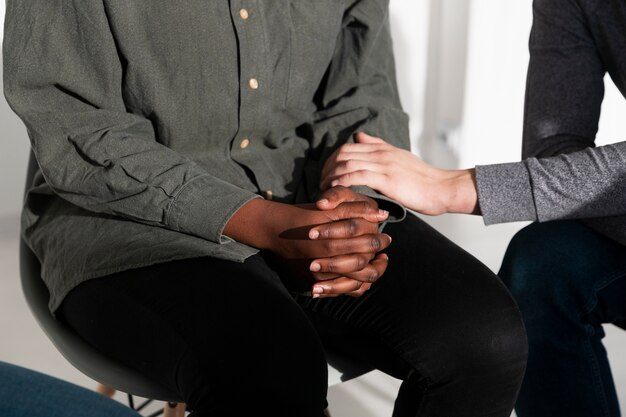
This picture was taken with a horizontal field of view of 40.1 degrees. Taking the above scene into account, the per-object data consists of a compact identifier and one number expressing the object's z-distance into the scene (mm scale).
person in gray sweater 1229
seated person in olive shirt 1026
